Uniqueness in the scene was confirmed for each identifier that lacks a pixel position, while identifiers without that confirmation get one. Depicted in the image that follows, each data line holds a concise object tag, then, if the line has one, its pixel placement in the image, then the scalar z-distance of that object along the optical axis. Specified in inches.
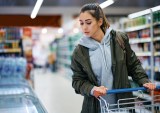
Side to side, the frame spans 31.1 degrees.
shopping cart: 83.5
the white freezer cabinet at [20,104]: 143.6
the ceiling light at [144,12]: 213.2
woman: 90.9
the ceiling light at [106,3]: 421.8
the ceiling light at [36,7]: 380.8
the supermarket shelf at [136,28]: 244.7
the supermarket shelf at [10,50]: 317.4
